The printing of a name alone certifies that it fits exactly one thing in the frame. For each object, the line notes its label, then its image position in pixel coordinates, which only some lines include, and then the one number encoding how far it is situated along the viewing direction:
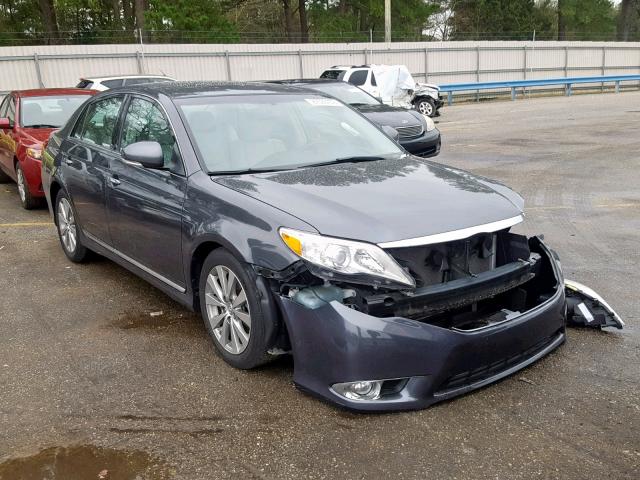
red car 8.18
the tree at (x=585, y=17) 52.71
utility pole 30.32
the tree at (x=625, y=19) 47.75
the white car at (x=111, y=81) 13.74
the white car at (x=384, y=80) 20.40
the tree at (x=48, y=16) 31.12
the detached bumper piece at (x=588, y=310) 4.15
